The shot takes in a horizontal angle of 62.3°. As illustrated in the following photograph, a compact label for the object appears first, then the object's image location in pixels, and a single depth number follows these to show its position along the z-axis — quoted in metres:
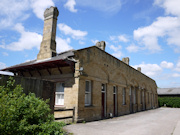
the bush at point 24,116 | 4.15
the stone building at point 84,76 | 10.26
